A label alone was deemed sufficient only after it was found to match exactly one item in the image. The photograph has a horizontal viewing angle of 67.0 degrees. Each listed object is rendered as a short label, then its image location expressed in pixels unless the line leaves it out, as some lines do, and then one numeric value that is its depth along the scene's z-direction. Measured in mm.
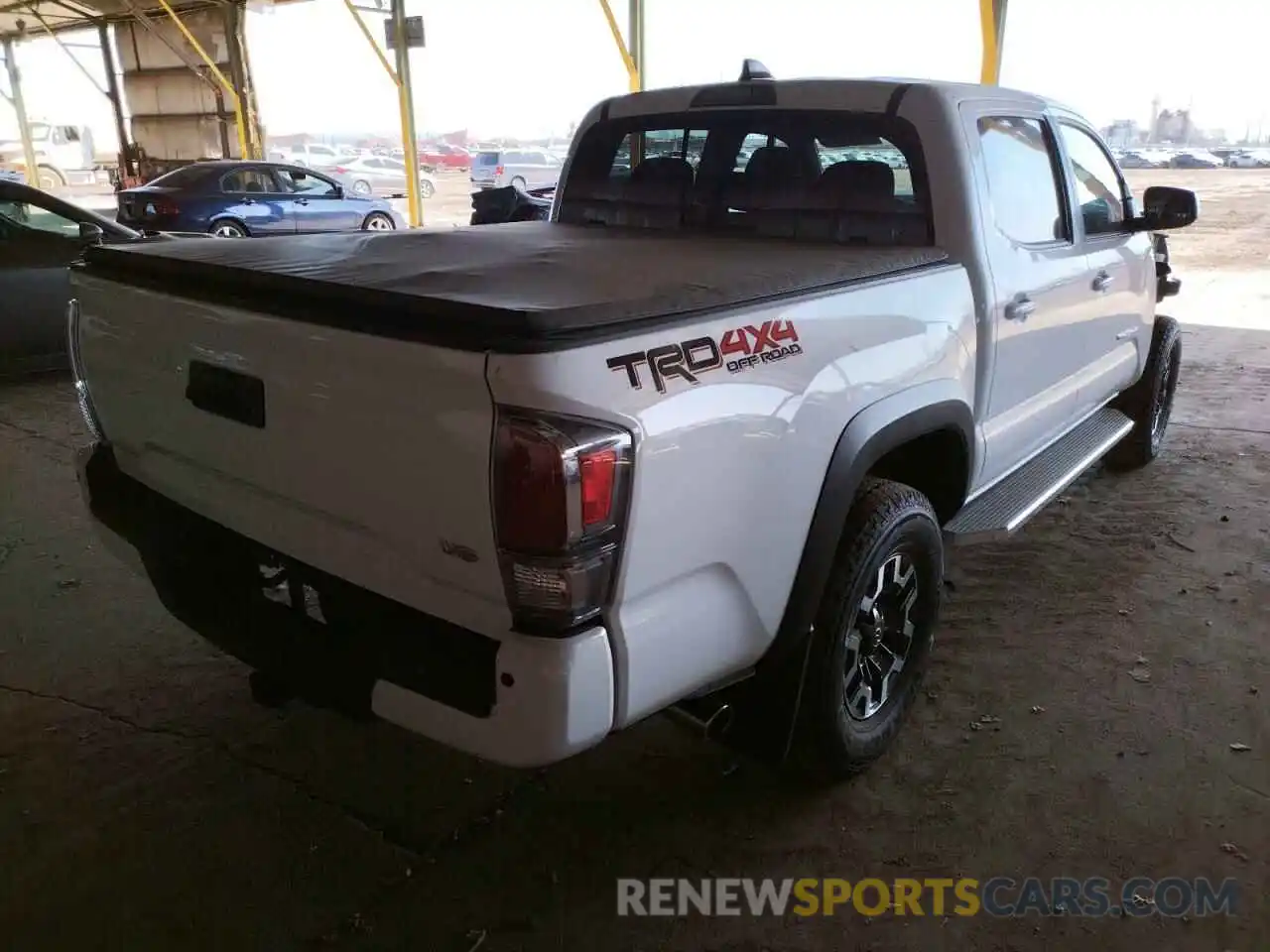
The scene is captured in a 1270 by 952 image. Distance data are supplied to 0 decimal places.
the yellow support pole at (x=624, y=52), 11605
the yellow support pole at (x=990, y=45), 8469
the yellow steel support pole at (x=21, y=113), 25188
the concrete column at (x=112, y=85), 20891
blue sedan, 12258
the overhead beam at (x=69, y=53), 20781
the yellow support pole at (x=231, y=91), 17953
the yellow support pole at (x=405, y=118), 15065
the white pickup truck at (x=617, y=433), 1674
